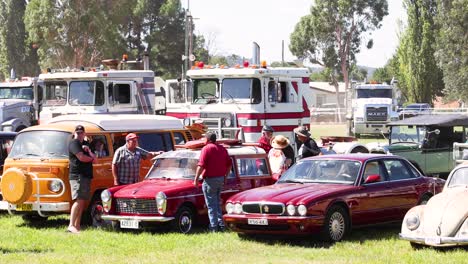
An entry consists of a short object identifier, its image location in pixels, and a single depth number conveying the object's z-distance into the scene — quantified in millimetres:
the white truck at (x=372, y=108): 45438
